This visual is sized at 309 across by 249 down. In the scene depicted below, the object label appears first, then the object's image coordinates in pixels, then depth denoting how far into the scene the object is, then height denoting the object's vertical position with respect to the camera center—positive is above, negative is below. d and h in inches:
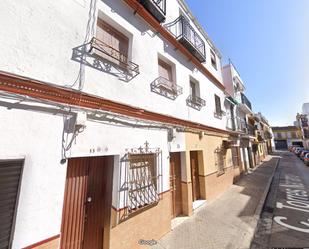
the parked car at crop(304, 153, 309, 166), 742.6 -52.8
